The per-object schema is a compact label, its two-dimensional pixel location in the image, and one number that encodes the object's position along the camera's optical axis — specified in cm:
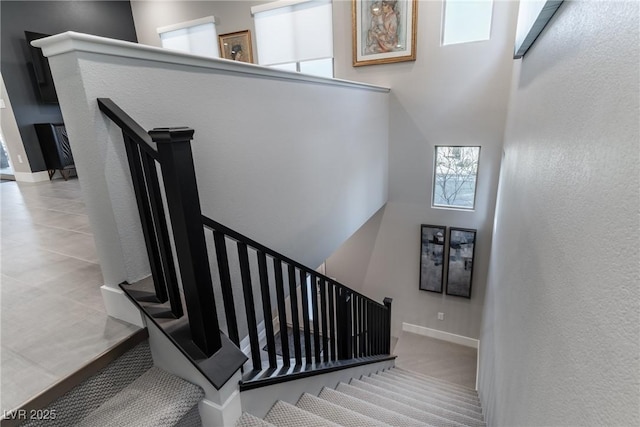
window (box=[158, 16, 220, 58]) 606
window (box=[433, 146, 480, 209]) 495
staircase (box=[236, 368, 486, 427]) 174
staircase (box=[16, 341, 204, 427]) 119
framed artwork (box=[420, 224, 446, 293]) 538
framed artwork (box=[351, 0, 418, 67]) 466
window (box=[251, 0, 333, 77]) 517
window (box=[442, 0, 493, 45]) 429
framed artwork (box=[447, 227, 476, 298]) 518
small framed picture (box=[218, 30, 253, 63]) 580
